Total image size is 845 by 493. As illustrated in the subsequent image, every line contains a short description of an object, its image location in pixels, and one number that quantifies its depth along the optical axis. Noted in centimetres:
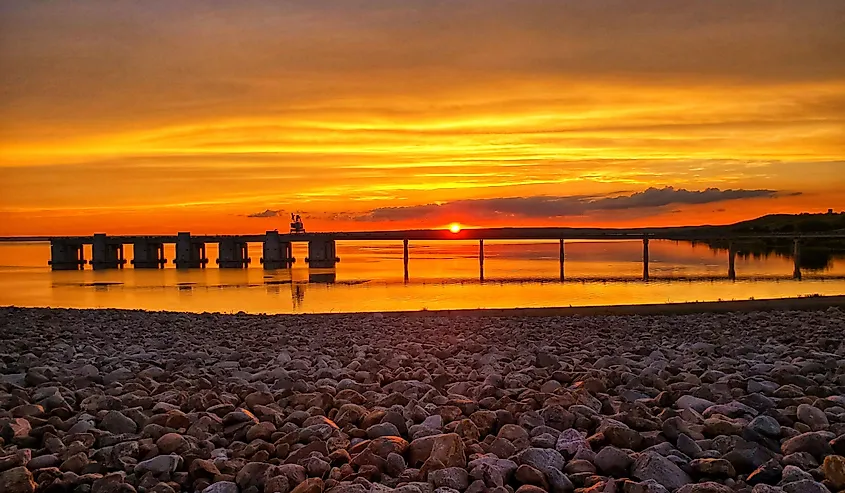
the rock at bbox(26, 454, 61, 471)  326
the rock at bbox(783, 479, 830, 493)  269
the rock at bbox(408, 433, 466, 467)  308
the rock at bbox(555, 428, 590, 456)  325
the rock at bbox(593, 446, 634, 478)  304
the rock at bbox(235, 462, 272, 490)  305
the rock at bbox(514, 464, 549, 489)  291
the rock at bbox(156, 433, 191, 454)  342
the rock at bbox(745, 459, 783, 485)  289
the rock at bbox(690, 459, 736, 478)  297
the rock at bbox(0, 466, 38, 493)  301
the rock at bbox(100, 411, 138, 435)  382
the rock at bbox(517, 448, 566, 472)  306
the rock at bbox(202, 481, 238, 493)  299
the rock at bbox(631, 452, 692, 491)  288
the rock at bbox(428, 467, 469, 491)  288
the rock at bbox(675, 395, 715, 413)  401
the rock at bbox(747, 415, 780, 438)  345
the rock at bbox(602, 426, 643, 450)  330
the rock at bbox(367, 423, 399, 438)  359
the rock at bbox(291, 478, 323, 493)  289
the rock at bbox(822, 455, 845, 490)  283
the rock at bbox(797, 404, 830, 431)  362
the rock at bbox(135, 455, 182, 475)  317
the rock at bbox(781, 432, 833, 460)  317
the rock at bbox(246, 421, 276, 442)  368
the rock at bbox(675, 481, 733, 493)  269
